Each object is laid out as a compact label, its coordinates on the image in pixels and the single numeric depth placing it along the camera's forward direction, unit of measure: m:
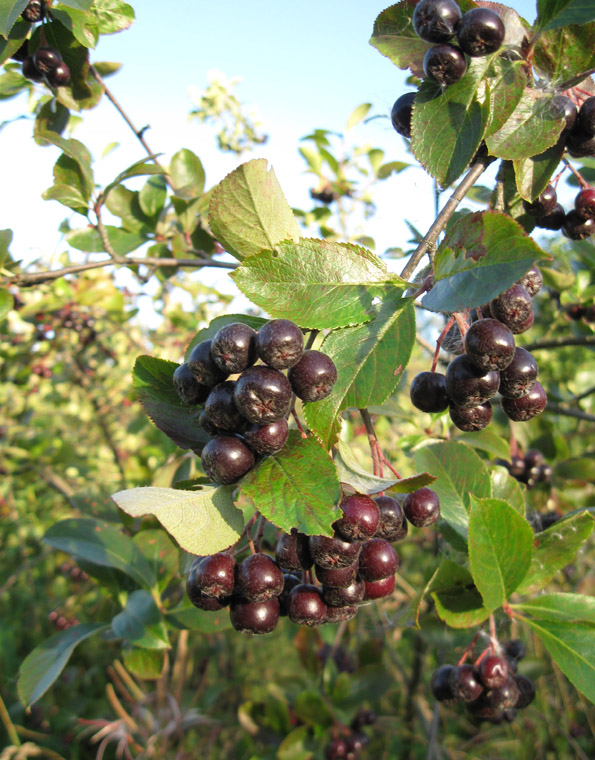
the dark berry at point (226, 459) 0.15
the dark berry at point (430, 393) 0.18
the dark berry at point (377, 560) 0.17
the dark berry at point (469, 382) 0.16
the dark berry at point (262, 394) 0.14
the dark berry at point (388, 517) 0.17
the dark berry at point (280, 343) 0.14
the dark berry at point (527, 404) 0.17
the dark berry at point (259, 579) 0.16
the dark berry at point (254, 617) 0.16
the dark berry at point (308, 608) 0.17
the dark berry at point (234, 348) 0.14
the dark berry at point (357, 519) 0.15
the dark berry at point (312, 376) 0.14
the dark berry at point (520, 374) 0.16
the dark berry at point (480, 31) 0.16
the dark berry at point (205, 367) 0.15
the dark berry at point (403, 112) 0.19
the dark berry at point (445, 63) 0.17
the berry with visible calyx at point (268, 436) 0.14
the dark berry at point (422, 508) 0.17
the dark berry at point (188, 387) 0.15
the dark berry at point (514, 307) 0.16
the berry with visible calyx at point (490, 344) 0.15
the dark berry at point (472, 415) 0.17
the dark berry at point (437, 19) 0.17
